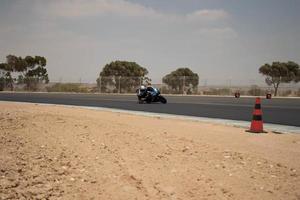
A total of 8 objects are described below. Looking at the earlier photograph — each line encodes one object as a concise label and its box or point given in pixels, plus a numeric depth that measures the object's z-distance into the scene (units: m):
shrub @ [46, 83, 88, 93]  57.16
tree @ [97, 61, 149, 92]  50.92
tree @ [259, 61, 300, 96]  50.75
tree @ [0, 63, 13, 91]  61.71
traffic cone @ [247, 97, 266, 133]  9.68
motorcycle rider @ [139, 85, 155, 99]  22.14
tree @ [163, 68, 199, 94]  46.03
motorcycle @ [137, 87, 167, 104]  22.16
